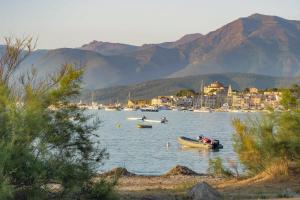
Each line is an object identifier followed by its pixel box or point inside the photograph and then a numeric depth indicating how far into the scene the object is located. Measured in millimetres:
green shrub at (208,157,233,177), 26719
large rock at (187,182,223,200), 17109
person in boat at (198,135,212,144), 60181
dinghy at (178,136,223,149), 59562
